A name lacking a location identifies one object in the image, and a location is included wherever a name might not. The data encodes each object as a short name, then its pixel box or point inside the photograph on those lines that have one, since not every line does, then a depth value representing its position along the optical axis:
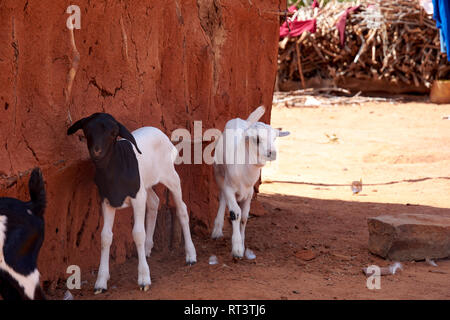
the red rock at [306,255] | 6.15
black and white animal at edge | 3.83
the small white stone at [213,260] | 5.80
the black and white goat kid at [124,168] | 4.68
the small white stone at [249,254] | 6.03
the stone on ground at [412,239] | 6.09
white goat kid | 5.66
